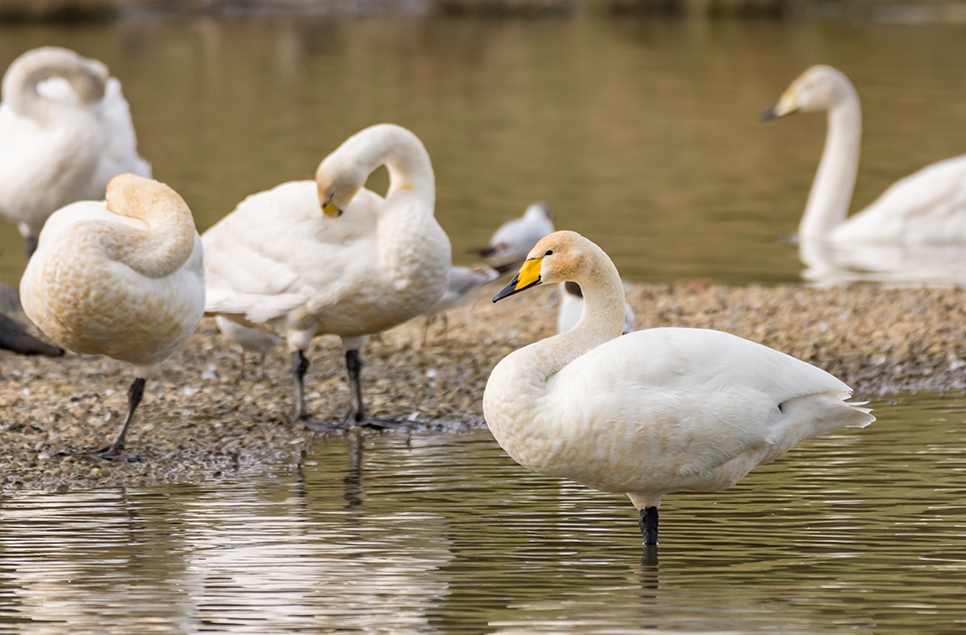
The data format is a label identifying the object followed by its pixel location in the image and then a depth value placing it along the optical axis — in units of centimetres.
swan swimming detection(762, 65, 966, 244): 2736
